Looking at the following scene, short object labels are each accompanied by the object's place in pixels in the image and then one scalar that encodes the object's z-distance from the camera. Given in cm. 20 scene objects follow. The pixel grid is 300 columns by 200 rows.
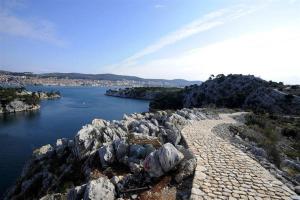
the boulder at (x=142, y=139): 879
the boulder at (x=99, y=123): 1254
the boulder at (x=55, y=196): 734
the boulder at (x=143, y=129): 1038
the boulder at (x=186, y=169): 617
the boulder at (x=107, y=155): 800
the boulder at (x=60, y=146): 1282
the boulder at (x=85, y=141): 1035
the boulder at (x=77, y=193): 601
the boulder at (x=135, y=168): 684
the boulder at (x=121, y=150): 808
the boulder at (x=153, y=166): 635
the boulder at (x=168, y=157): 637
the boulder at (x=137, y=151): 782
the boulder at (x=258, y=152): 859
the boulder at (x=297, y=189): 561
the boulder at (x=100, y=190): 558
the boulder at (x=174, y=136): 922
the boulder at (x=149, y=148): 781
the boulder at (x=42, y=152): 1350
